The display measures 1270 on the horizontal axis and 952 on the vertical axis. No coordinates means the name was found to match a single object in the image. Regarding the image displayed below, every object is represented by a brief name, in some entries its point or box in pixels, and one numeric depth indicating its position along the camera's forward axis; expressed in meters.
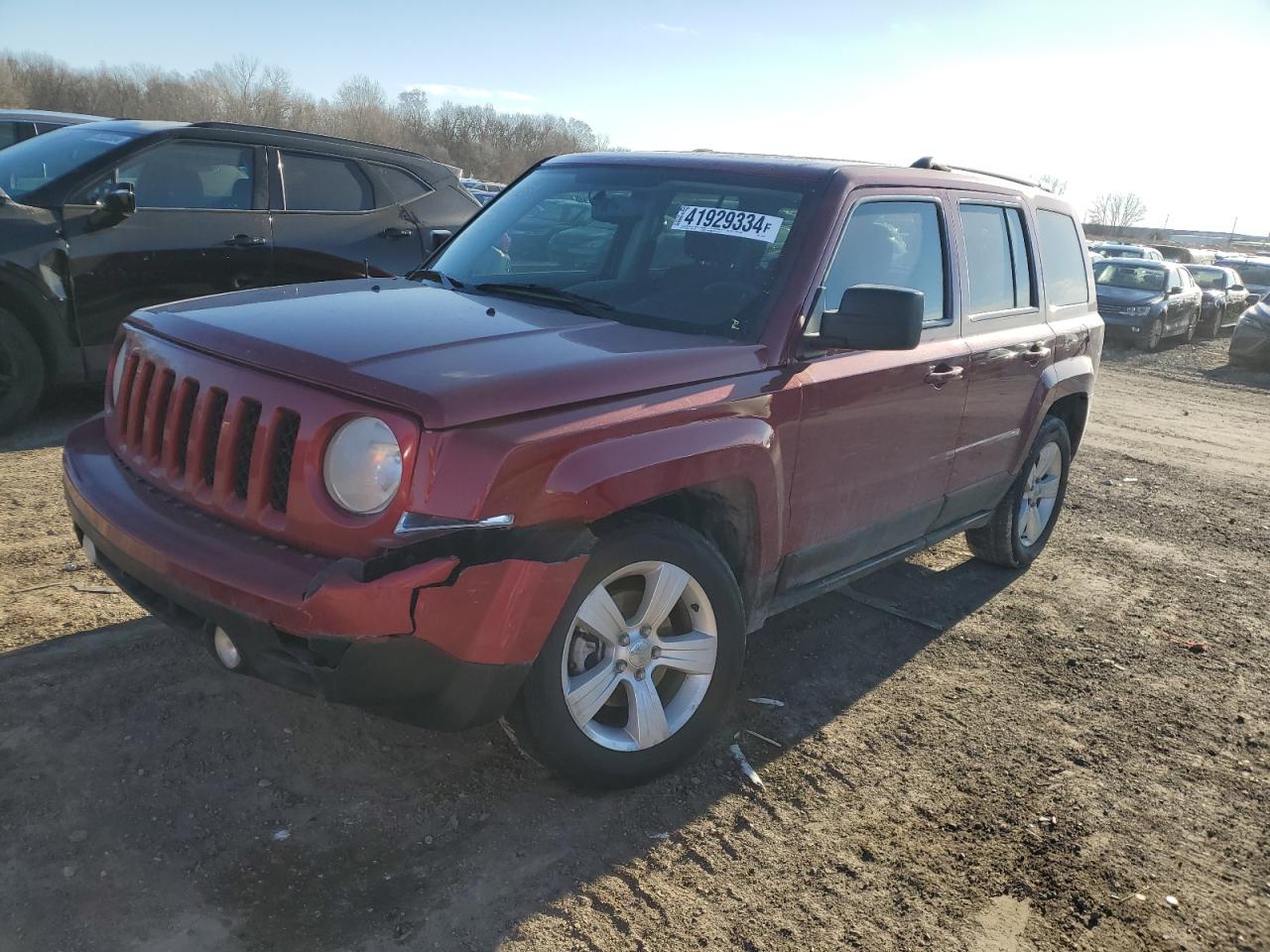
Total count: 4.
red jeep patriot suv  2.53
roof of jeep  3.77
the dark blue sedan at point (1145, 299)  18.23
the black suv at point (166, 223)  6.04
